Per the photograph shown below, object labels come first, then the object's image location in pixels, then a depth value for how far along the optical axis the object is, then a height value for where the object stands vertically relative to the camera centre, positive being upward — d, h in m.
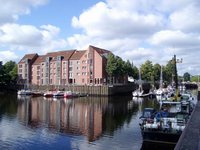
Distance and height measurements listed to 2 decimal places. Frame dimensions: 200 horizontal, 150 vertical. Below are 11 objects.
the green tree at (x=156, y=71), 103.68 +5.64
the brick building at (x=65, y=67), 84.90 +7.11
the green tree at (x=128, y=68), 85.90 +6.12
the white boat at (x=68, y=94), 70.32 -3.92
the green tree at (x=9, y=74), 95.49 +4.26
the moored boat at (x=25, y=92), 79.99 -3.54
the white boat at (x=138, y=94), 72.61 -4.17
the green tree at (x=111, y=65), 78.65 +6.74
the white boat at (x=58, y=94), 72.14 -3.96
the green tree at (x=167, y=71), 116.58 +6.35
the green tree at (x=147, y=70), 101.99 +6.15
